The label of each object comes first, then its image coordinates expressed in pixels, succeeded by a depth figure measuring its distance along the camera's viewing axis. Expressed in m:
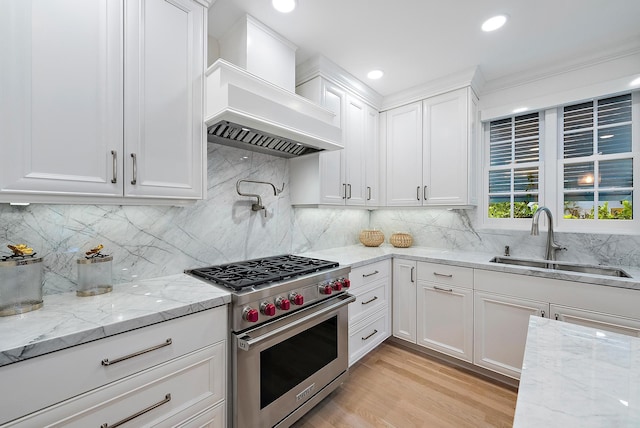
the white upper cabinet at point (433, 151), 2.57
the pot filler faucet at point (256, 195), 2.07
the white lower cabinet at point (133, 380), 0.88
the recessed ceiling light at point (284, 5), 1.71
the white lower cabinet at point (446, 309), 2.29
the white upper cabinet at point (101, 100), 1.06
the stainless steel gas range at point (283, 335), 1.40
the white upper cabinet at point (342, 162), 2.39
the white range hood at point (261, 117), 1.53
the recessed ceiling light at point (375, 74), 2.56
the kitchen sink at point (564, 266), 2.10
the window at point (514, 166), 2.63
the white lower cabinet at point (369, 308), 2.24
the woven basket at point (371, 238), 3.07
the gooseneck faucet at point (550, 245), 2.34
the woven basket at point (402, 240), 3.06
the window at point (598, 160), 2.24
